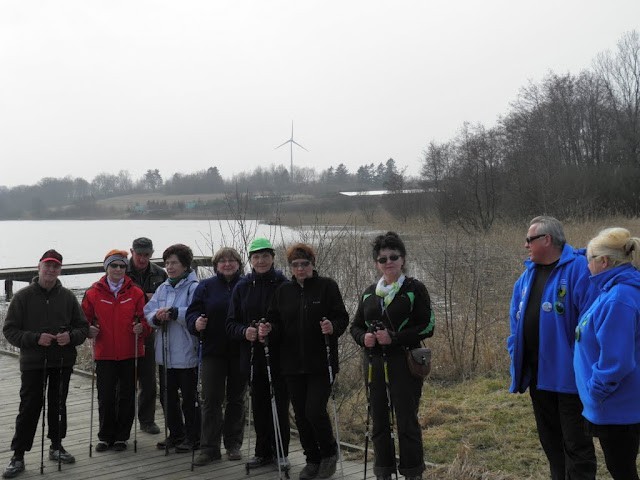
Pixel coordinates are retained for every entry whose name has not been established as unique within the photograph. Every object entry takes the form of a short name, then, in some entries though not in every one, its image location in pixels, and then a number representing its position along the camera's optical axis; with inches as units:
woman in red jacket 234.1
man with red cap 214.7
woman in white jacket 232.1
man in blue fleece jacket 168.6
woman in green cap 213.2
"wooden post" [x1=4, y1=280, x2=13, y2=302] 620.5
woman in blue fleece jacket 145.5
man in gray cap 264.4
